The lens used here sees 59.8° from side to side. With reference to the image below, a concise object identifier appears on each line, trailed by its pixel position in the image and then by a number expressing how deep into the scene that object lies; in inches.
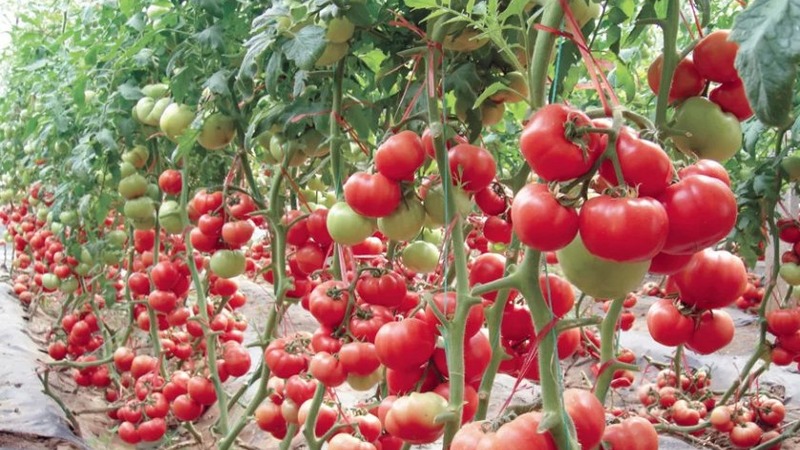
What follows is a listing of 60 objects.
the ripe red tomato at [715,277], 32.8
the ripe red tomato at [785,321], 85.5
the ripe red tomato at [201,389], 98.3
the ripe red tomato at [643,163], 23.2
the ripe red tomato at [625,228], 22.2
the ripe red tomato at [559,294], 36.9
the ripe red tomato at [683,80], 31.4
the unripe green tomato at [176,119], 69.0
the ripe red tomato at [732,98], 30.4
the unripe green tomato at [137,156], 93.5
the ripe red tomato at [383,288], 46.6
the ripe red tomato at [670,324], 38.1
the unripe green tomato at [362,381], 48.6
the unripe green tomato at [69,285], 141.1
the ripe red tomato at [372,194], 39.4
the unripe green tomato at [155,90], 79.9
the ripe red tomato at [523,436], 26.2
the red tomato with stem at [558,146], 23.8
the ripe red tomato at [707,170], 25.6
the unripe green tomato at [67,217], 112.8
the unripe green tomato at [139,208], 91.4
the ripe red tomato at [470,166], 39.1
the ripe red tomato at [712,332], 38.7
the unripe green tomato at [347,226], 44.3
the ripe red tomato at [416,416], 35.8
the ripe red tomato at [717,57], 29.9
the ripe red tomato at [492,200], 45.1
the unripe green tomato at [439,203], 40.0
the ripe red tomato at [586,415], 29.2
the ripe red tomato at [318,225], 57.3
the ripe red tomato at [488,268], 42.8
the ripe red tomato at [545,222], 24.0
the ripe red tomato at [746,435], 120.6
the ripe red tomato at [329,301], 48.2
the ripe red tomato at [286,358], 63.5
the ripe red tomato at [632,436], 32.0
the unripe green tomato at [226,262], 69.6
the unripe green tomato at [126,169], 92.4
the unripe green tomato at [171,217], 84.7
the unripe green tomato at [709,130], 30.4
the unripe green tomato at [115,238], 122.8
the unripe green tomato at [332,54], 44.1
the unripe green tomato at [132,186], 91.6
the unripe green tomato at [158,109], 74.7
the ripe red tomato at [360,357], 46.2
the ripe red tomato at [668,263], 27.3
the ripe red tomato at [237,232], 66.9
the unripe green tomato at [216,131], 64.0
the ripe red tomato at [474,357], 38.5
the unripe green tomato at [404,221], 40.9
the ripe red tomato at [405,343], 37.3
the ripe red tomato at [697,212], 23.1
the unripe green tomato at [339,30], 42.4
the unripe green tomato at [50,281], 142.3
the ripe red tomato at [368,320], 47.3
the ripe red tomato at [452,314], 38.2
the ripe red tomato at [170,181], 84.0
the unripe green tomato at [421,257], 50.8
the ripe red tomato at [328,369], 47.9
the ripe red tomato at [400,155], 38.4
